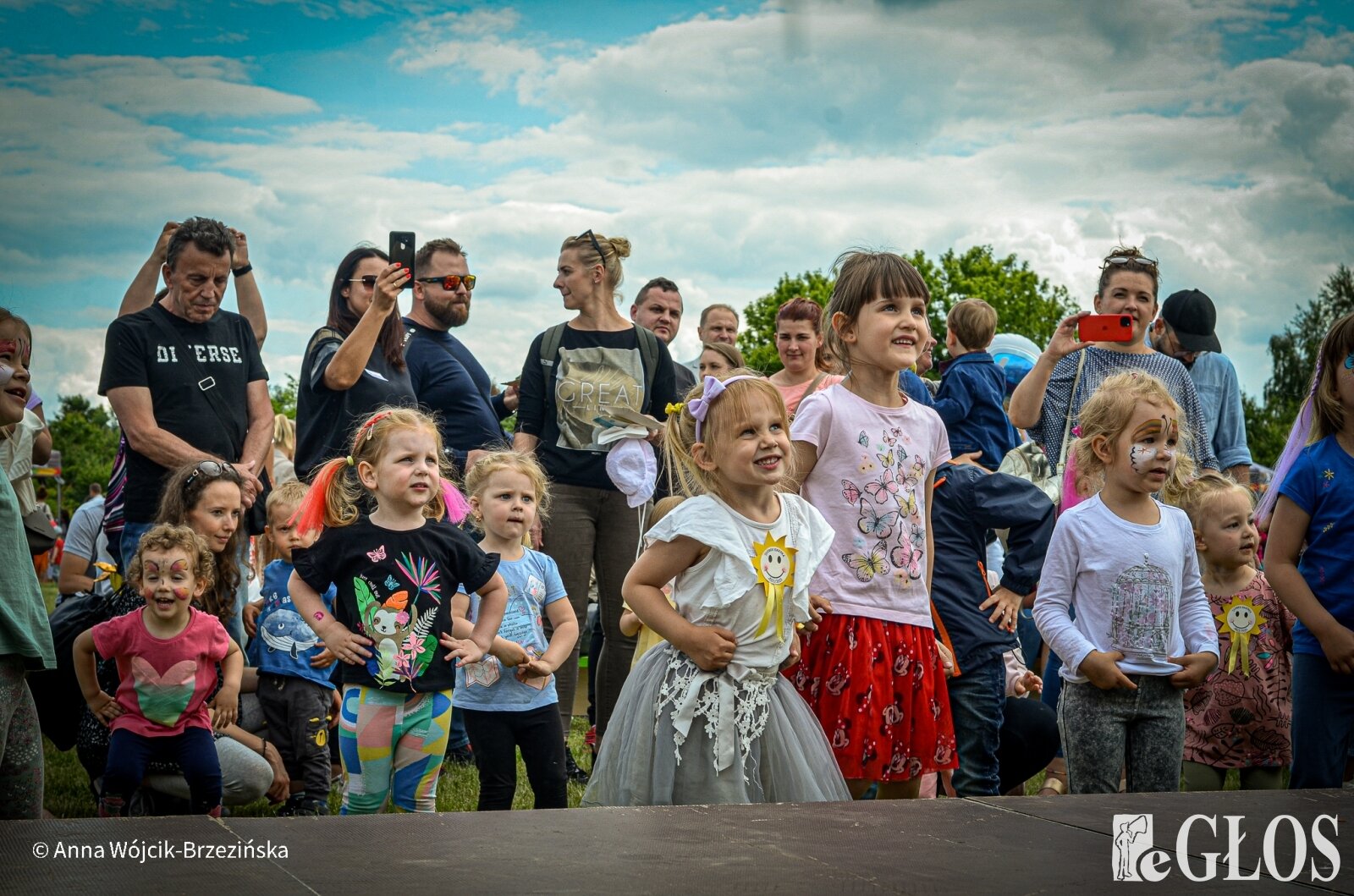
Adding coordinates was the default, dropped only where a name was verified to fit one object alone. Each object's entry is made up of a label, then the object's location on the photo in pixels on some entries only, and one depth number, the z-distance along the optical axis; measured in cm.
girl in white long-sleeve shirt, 410
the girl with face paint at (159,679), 454
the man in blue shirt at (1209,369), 610
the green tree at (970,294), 4462
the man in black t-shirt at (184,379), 523
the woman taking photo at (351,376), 539
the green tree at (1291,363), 6181
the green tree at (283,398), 6650
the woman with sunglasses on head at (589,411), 588
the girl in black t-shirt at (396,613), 404
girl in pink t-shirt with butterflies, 381
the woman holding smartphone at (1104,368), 547
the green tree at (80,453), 8312
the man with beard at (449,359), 623
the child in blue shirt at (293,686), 560
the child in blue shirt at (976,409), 588
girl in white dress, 347
